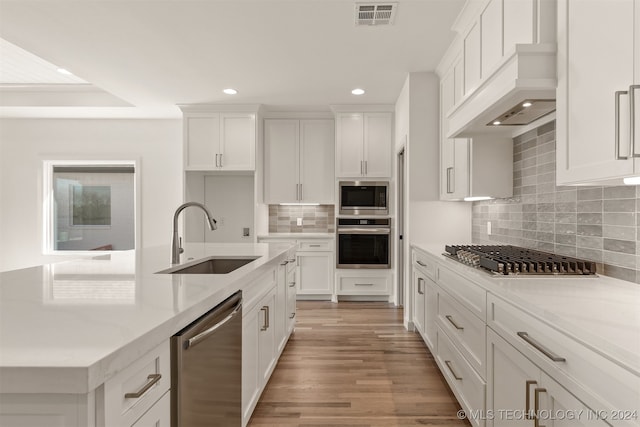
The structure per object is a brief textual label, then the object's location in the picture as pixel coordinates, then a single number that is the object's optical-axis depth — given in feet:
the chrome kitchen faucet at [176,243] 6.58
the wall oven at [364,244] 15.67
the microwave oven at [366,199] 15.89
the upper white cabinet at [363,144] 15.87
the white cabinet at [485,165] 9.11
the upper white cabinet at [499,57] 5.04
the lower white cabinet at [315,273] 16.15
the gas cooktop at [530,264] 5.46
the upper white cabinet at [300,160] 16.76
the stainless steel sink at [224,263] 7.82
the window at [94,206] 18.75
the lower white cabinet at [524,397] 3.31
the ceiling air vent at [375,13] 8.27
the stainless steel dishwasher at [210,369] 3.36
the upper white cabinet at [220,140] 16.10
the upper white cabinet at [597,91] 3.67
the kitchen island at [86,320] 2.22
